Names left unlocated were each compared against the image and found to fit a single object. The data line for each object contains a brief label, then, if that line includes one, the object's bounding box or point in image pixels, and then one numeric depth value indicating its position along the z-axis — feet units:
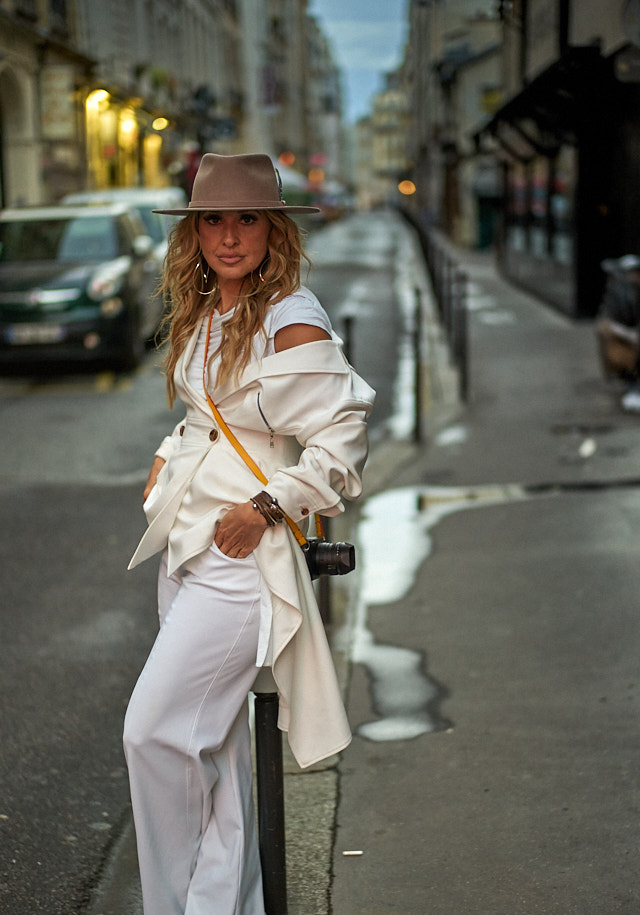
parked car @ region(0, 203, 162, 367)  42.34
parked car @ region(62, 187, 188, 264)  56.75
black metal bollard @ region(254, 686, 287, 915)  8.91
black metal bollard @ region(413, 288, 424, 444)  30.86
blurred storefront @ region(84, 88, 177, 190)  99.50
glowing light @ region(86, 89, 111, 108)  97.09
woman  8.36
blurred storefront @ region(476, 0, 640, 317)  51.31
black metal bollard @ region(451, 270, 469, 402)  38.09
